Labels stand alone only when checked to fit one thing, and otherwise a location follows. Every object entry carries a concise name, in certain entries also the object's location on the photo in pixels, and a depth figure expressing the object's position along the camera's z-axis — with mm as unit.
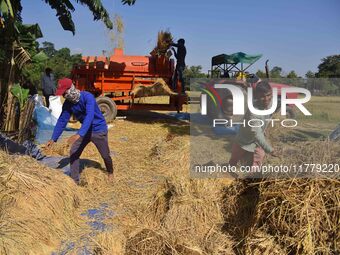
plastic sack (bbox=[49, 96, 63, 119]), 10875
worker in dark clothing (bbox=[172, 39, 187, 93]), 12000
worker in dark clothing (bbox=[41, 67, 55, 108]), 12680
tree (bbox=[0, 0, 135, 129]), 7190
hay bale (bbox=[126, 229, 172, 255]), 3445
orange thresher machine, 12266
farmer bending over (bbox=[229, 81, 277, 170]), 4973
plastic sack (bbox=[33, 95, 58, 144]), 9777
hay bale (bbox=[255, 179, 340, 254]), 3078
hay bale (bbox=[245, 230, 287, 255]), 3168
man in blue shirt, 5262
